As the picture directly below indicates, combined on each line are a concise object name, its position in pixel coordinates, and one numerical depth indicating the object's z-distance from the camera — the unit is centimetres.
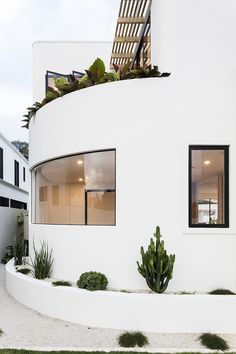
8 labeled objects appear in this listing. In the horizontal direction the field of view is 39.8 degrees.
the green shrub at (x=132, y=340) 479
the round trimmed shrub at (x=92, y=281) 578
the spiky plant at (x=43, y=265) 688
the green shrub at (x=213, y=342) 469
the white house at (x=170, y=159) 592
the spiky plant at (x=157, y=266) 553
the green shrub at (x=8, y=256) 1214
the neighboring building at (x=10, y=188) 1338
